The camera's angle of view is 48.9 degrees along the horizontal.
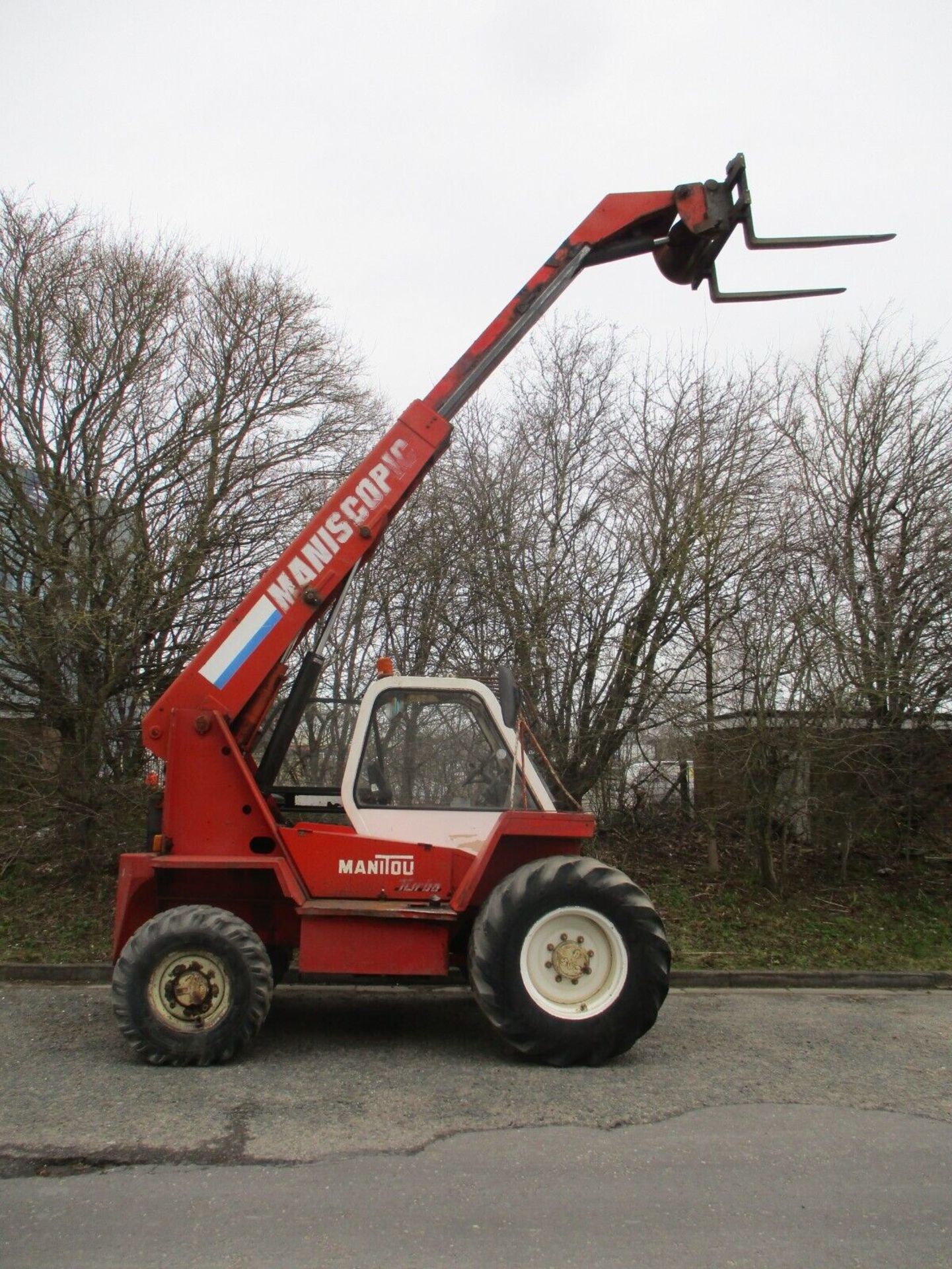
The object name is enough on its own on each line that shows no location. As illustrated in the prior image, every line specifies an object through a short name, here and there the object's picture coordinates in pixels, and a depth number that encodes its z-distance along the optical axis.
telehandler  6.35
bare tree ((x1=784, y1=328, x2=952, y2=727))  12.72
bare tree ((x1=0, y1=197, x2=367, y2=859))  11.66
